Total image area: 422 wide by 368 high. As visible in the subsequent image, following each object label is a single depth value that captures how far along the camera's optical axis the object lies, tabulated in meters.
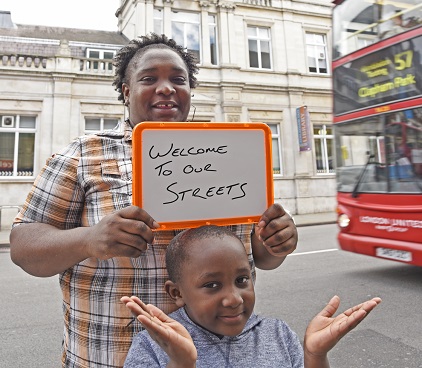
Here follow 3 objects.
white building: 14.15
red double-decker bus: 4.88
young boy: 1.08
